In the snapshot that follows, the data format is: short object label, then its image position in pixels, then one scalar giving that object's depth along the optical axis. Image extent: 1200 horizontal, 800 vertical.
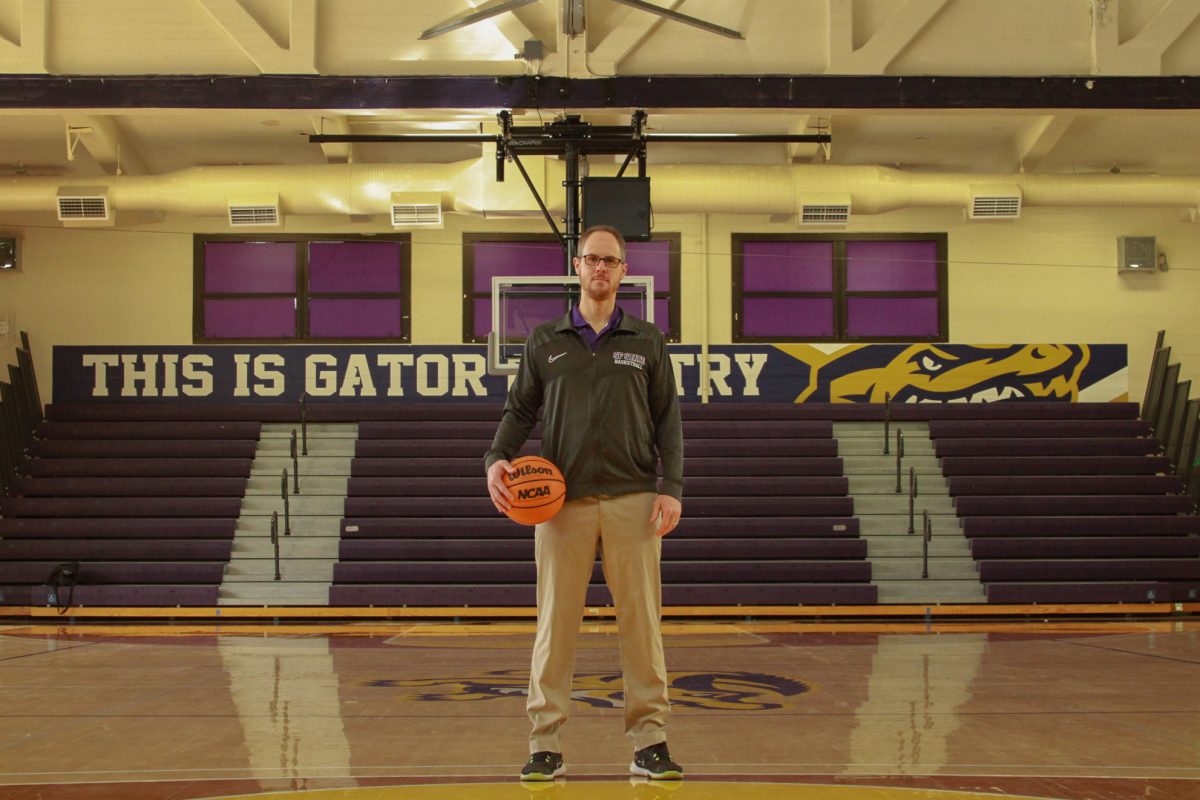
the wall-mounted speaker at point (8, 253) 13.80
